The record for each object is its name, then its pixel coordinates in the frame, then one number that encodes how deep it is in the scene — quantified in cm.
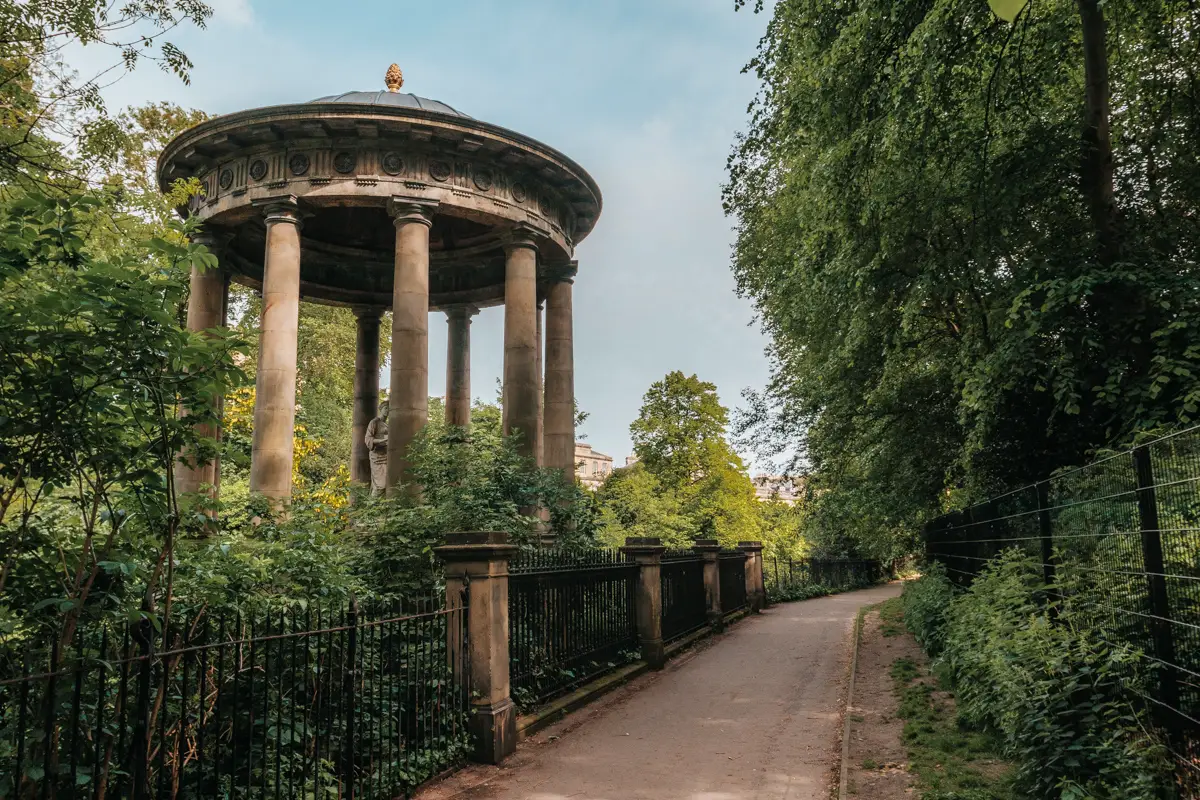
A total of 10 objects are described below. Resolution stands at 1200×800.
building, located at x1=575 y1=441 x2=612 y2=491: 12388
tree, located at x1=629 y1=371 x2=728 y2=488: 4206
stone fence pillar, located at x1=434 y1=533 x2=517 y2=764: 779
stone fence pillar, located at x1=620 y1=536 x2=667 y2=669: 1312
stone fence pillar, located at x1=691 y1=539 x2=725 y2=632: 1831
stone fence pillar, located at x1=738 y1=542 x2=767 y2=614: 2367
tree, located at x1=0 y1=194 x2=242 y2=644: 399
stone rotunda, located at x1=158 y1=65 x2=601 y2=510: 1661
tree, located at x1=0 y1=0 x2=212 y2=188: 927
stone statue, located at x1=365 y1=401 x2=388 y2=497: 1975
